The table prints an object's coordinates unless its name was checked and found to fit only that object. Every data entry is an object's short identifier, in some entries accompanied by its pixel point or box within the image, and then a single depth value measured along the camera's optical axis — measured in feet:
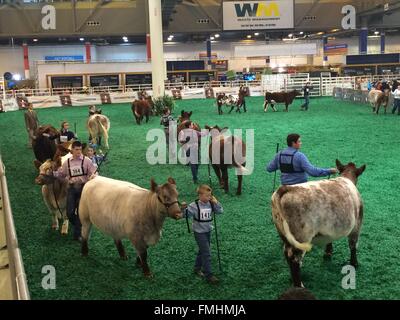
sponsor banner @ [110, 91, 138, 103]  120.88
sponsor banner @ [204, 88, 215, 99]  126.64
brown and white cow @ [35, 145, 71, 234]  25.80
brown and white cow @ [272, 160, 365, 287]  18.20
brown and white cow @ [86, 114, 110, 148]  52.90
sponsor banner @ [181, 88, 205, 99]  126.31
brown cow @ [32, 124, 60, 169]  37.27
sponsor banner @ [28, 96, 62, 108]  114.21
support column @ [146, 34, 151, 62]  140.77
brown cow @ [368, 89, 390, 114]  77.66
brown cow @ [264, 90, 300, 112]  89.81
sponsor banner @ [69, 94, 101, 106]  116.78
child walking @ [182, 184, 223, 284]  19.75
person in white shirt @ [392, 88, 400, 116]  75.35
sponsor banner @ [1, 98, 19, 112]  108.33
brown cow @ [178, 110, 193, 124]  42.45
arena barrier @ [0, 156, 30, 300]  12.94
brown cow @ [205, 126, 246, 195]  33.04
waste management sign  142.00
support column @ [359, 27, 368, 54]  160.86
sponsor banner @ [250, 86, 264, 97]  128.49
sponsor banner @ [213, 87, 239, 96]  121.88
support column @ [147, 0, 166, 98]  93.35
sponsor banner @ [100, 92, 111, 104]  119.31
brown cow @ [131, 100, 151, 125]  75.20
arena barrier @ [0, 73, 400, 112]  114.62
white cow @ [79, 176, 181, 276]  19.33
